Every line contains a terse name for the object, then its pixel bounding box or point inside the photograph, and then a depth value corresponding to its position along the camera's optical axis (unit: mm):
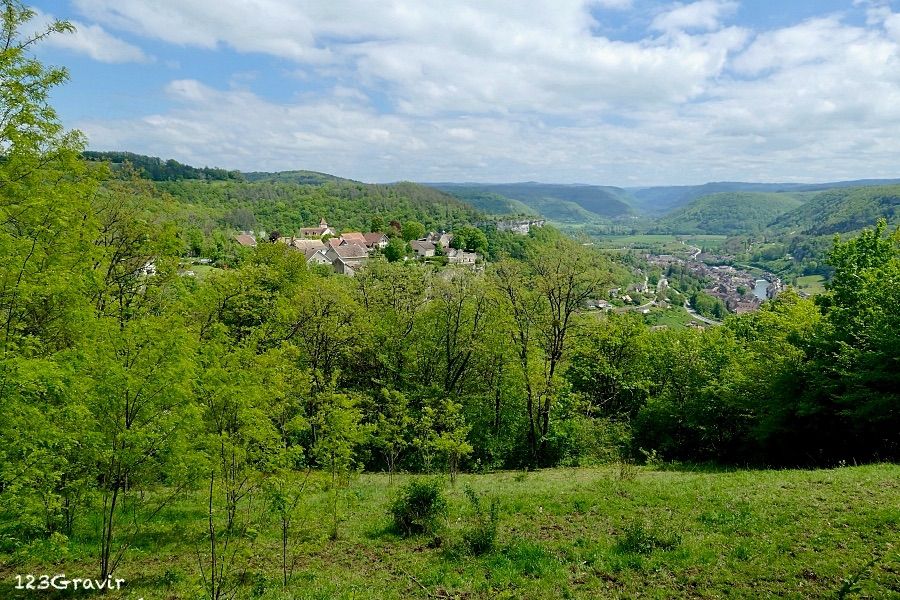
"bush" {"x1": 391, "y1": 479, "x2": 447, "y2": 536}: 12891
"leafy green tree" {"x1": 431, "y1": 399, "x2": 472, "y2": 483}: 17266
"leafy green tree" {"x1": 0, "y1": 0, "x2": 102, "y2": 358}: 9547
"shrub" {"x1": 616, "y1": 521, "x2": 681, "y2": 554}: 10487
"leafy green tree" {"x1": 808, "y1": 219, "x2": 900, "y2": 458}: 17222
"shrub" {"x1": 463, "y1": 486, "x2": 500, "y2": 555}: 11352
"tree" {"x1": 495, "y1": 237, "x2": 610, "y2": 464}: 26062
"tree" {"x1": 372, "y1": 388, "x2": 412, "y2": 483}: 17688
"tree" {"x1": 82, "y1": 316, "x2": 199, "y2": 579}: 9178
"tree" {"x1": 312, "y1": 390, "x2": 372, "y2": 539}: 12523
